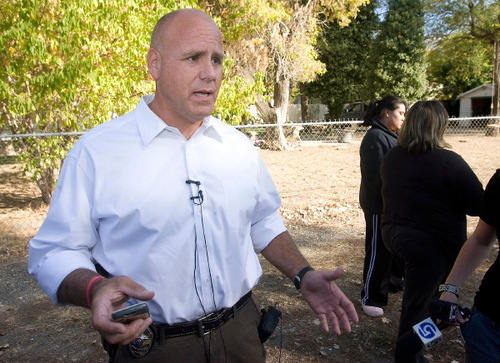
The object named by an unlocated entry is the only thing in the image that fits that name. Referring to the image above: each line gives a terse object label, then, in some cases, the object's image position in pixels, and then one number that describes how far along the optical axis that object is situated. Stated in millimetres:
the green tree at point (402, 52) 27797
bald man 1694
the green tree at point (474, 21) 24953
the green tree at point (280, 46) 13258
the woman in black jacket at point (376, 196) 4242
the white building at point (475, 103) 36969
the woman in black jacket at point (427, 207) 3053
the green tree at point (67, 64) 6336
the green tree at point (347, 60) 28344
